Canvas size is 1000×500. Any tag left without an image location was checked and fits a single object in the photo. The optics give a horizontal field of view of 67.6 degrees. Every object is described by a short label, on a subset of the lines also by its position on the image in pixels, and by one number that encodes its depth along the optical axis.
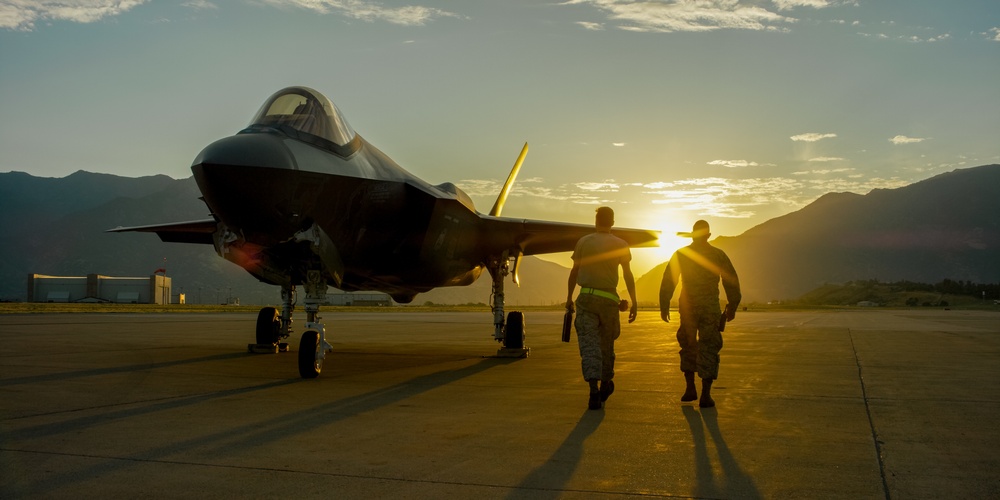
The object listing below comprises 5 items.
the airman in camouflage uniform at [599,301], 7.53
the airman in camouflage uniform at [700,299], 7.84
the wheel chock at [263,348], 14.43
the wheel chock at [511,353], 13.89
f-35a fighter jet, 8.74
